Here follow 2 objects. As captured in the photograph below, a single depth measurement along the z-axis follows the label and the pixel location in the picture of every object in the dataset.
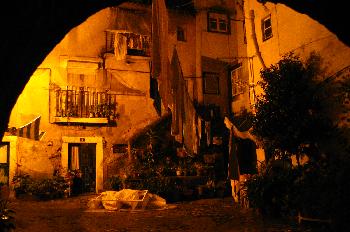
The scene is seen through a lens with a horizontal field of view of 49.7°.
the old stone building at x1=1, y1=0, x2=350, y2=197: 21.23
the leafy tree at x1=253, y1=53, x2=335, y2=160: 11.73
